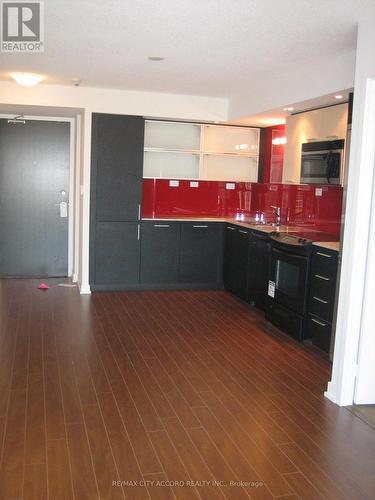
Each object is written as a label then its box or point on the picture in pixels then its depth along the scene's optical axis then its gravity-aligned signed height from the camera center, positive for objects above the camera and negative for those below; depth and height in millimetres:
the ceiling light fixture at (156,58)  4594 +1056
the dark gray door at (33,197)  7297 -272
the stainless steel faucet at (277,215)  6720 -338
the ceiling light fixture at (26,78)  5500 +992
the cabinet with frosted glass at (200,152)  7031 +430
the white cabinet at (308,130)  4859 +573
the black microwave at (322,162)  4852 +264
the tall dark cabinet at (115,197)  6582 -199
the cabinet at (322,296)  4520 -910
